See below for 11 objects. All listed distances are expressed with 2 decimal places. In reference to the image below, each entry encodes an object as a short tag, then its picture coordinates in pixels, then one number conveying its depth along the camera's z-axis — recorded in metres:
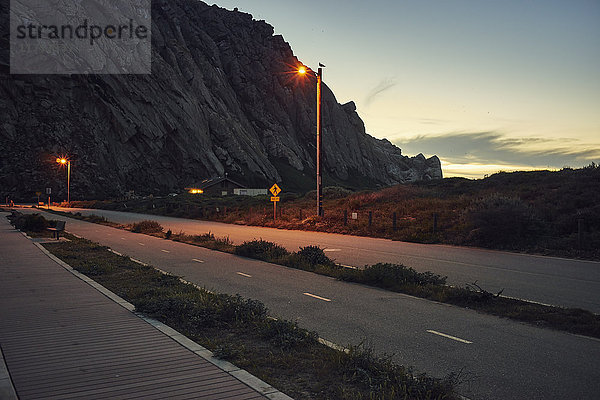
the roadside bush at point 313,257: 14.32
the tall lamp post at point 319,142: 29.59
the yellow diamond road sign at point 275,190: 32.57
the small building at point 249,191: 100.86
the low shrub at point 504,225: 19.66
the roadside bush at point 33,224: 26.78
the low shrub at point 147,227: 27.88
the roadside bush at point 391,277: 11.02
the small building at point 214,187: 95.31
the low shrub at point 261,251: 15.99
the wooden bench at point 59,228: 22.05
